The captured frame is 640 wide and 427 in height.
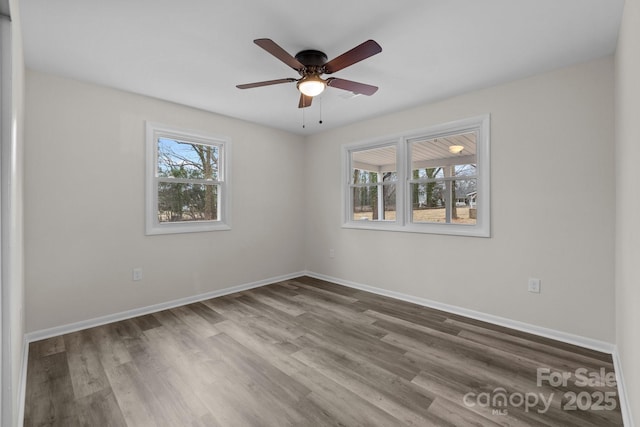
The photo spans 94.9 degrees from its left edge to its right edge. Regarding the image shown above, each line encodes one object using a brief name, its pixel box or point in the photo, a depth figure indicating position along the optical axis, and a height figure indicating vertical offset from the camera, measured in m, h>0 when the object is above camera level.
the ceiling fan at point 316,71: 2.12 +1.09
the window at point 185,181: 3.50 +0.38
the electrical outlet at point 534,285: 2.85 -0.71
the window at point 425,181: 3.31 +0.40
